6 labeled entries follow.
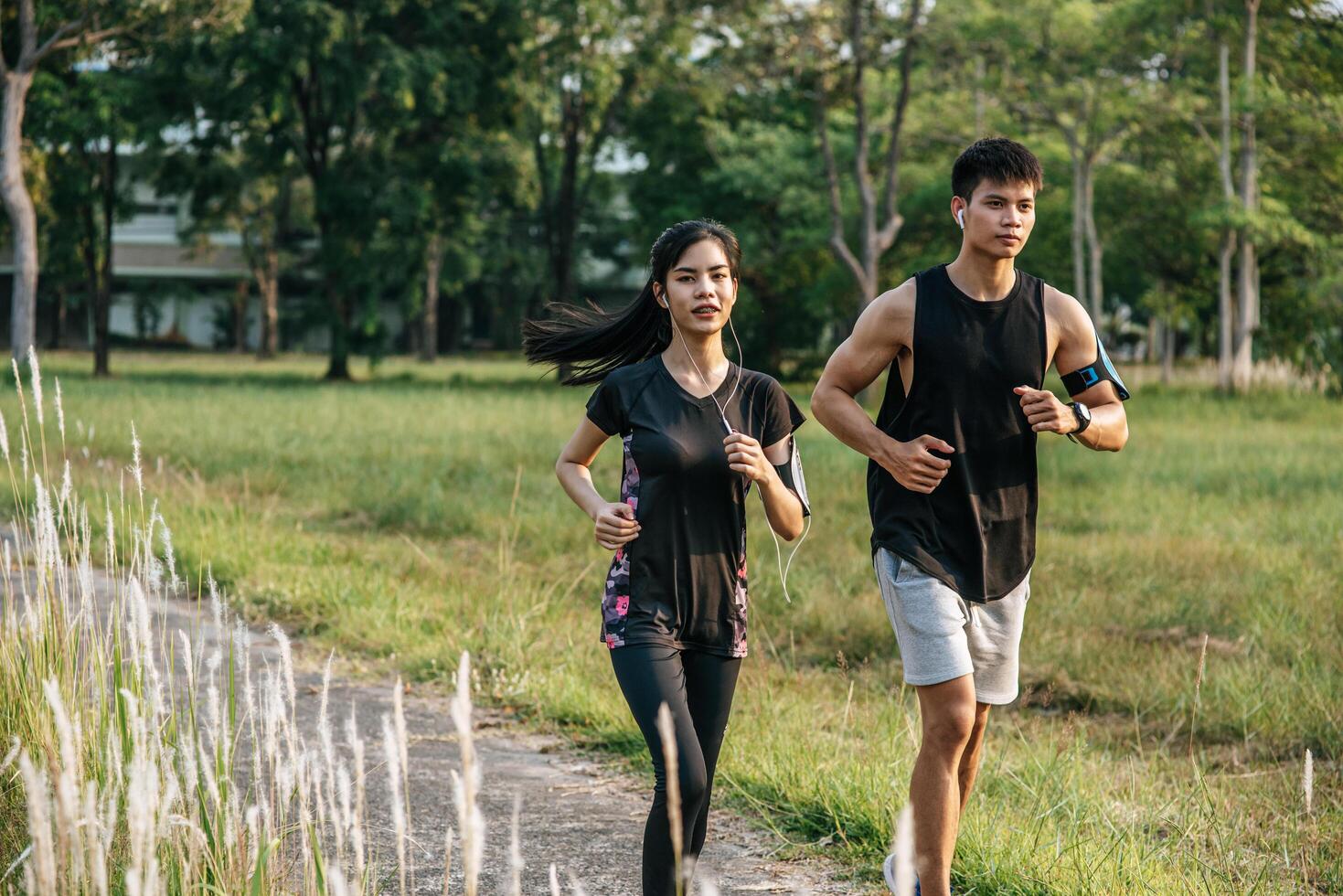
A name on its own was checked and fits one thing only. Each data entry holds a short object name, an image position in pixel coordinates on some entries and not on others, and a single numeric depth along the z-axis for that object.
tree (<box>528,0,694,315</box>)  34.47
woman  3.61
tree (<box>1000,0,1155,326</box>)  32.84
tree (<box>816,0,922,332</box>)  29.45
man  3.72
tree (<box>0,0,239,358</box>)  29.23
